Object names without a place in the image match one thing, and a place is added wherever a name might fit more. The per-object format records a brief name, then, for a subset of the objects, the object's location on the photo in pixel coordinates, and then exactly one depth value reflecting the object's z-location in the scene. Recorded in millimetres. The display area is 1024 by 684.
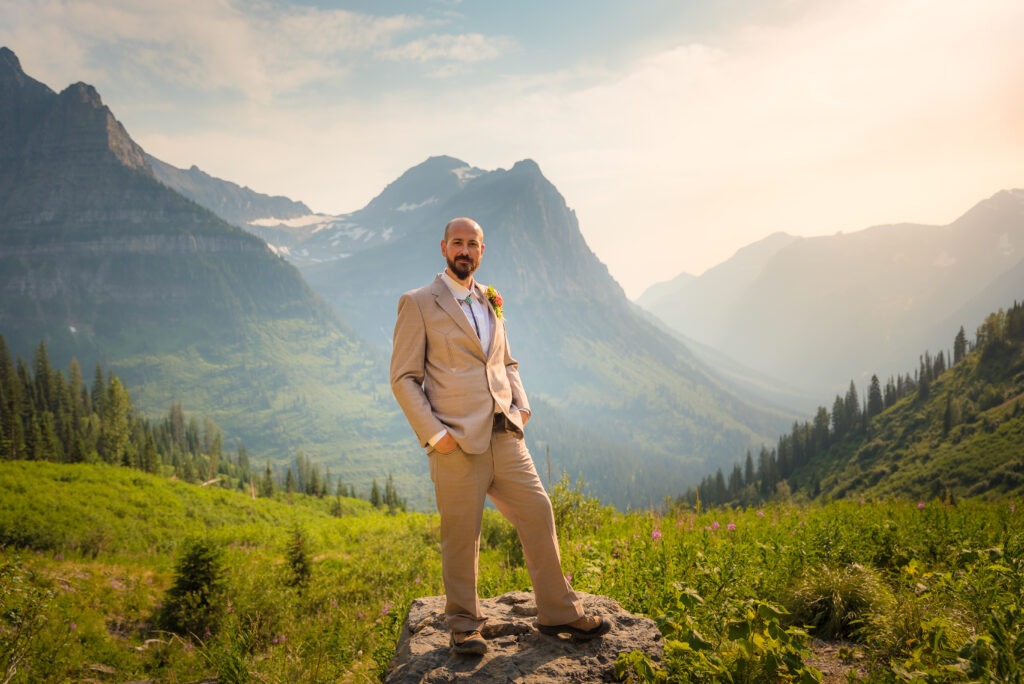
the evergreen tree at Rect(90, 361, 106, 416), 64938
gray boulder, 3449
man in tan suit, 3729
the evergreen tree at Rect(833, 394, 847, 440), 118750
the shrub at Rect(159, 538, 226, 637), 8164
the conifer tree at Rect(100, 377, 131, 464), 43344
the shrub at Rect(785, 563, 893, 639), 4512
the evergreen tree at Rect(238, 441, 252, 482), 82288
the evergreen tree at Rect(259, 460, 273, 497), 54819
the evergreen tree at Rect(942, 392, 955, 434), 95312
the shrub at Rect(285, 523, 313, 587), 10062
